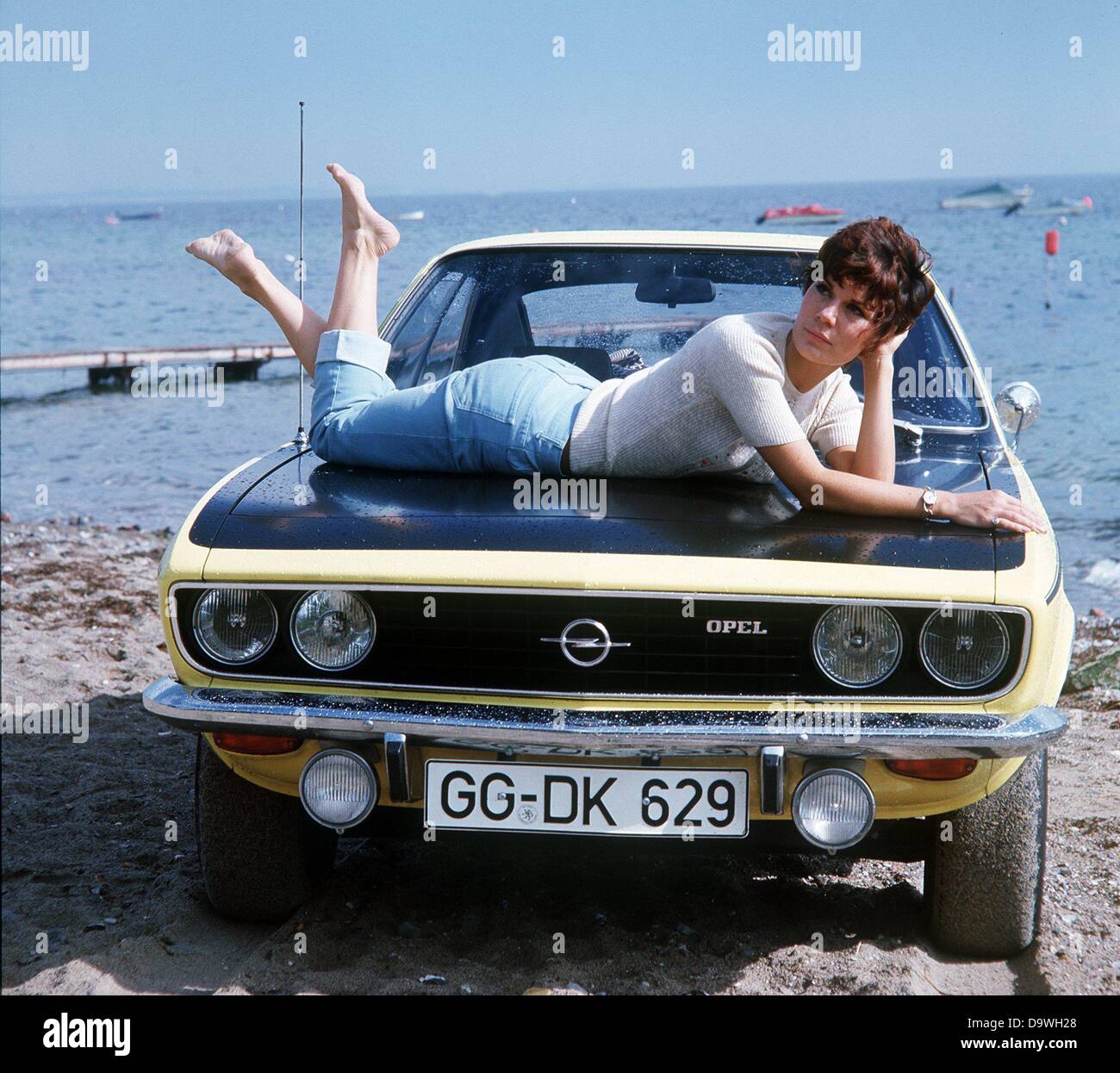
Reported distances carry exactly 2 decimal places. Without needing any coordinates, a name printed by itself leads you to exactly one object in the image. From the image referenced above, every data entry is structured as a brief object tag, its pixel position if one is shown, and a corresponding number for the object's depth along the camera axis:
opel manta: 2.48
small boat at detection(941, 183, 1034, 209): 82.62
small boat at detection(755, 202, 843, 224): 78.75
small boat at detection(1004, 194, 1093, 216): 68.19
